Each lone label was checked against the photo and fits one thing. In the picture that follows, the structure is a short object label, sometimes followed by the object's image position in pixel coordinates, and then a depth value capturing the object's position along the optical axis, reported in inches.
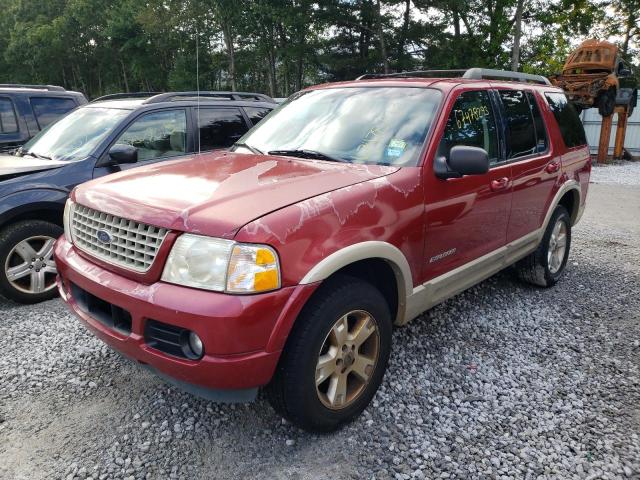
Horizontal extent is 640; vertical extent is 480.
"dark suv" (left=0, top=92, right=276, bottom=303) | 161.2
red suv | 81.0
